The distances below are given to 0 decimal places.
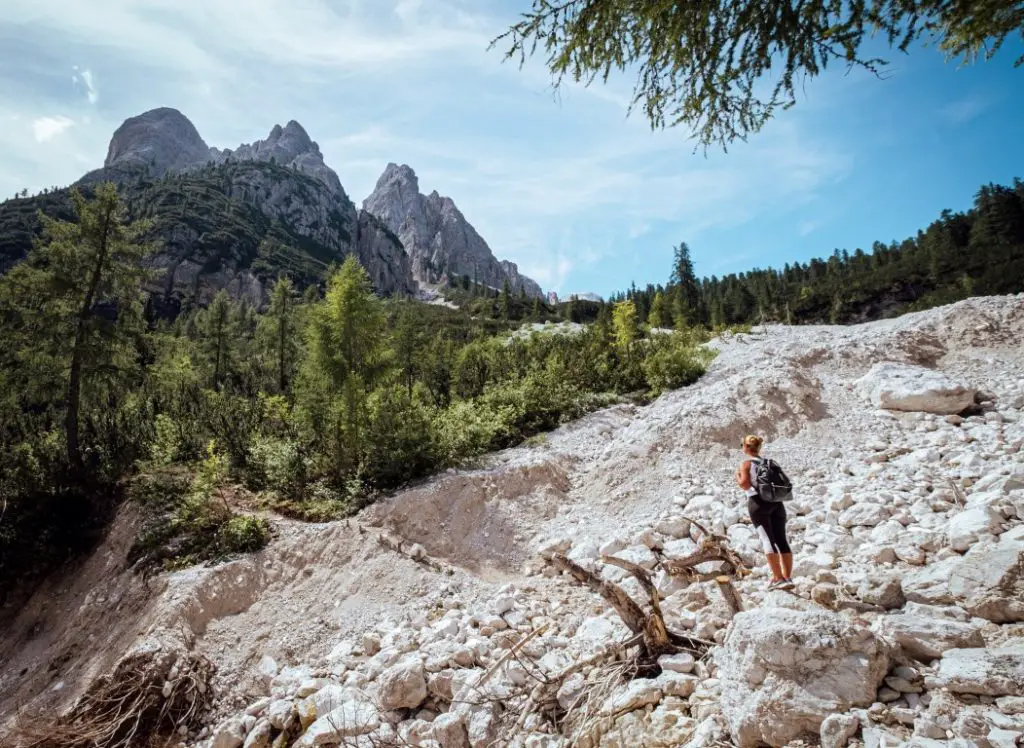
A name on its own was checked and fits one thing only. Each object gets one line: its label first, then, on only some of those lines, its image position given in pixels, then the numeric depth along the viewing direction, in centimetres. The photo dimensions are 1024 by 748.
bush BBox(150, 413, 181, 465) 1222
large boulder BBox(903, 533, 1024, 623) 363
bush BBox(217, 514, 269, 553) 852
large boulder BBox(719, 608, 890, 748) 295
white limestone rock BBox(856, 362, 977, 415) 941
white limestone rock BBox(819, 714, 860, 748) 271
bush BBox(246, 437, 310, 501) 1090
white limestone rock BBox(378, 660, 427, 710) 484
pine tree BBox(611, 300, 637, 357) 3231
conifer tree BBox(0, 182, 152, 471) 1323
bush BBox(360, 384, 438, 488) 1073
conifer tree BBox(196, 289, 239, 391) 2991
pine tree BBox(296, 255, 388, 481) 1148
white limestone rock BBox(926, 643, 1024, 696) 268
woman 516
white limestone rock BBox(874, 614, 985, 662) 323
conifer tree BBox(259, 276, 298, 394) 2739
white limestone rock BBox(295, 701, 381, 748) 462
